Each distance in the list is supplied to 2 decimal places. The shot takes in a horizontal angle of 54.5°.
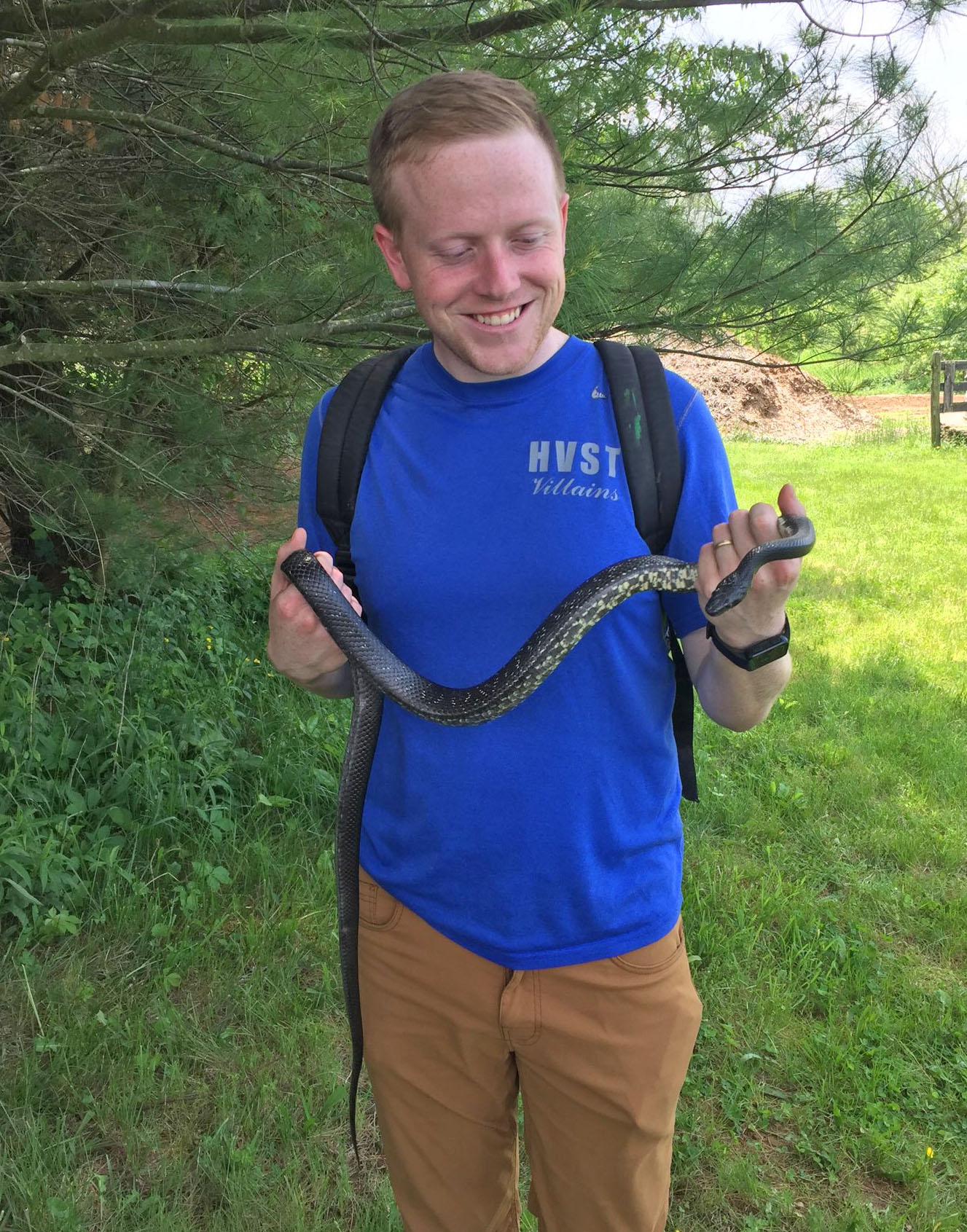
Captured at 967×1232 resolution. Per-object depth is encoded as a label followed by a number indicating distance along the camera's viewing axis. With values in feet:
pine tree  10.76
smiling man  5.50
